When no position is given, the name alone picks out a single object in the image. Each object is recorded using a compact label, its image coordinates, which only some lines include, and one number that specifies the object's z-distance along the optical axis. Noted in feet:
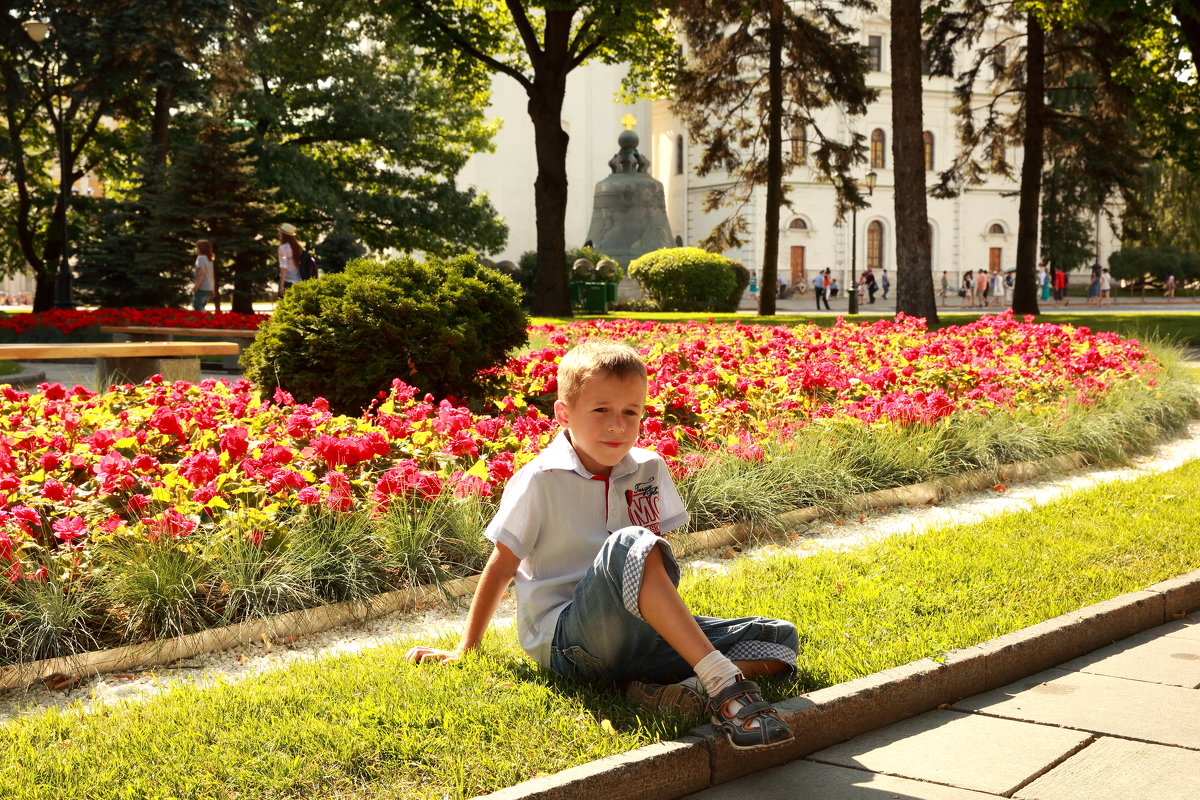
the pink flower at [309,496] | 16.63
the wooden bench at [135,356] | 30.68
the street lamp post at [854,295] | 125.75
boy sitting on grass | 11.24
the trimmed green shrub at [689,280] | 113.80
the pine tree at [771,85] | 95.20
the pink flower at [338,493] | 17.17
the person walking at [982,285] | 168.96
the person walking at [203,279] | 70.46
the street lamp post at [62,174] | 80.81
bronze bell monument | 147.64
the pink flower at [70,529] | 15.10
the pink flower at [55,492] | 16.99
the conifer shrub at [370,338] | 28.19
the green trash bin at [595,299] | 110.52
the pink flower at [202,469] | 17.74
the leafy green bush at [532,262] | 125.29
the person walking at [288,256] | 62.80
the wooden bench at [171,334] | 47.73
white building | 180.86
